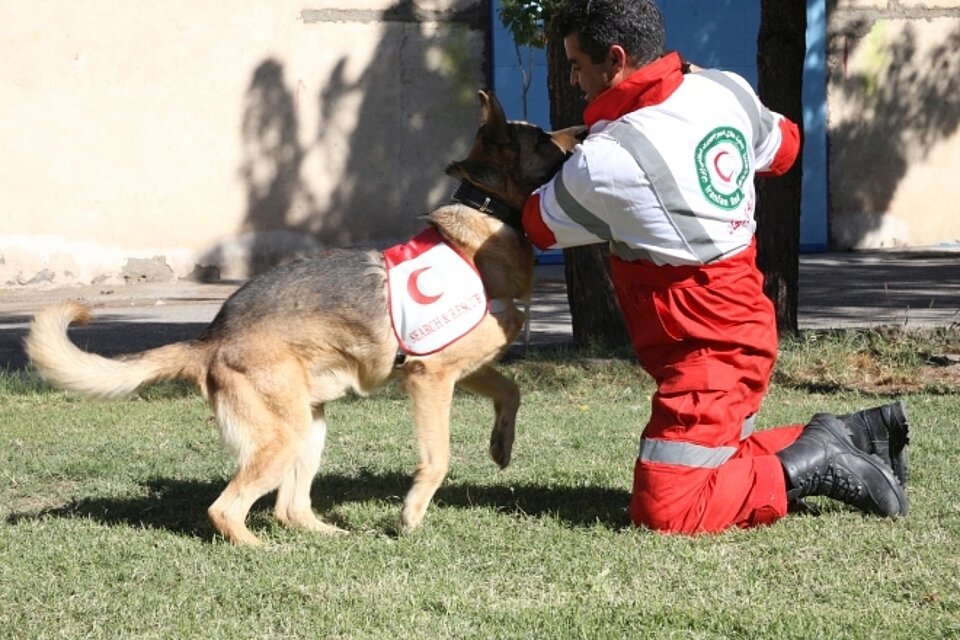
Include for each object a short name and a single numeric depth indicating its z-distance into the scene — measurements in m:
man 9.18
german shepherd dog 9.78
